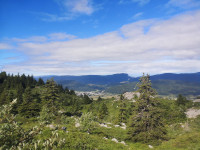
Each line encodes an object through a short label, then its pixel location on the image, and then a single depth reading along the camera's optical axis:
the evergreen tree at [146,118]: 23.28
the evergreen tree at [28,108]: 59.99
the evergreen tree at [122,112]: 56.04
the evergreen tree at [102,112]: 72.07
